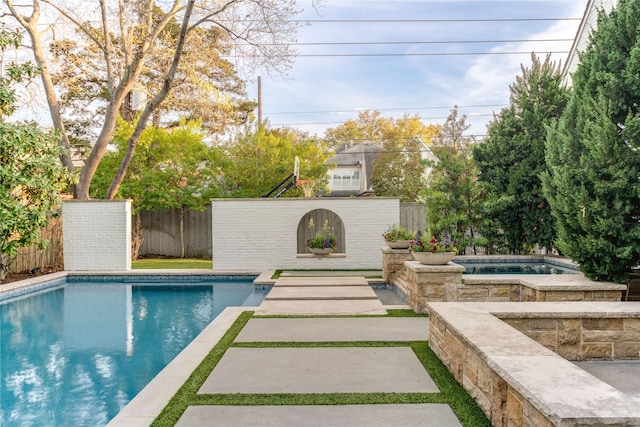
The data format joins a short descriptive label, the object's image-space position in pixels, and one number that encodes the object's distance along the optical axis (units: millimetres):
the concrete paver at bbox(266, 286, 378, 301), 7168
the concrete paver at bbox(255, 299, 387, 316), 6062
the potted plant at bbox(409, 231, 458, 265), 6082
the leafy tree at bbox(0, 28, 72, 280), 8562
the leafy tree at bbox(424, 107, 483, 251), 12305
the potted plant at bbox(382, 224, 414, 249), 8734
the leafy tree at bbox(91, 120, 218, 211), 14219
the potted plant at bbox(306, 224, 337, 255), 11445
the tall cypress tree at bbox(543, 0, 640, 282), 5359
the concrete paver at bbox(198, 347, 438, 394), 3328
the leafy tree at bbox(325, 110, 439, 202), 22297
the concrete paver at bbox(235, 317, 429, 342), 4757
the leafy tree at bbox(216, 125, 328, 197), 14797
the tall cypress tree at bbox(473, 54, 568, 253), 11750
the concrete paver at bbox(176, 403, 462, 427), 2742
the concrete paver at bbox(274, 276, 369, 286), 8523
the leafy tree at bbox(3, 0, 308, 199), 12164
